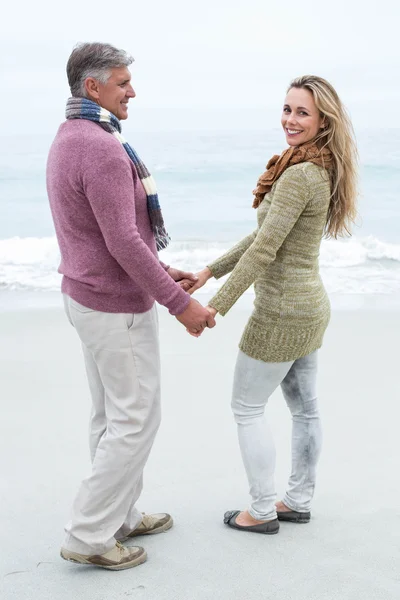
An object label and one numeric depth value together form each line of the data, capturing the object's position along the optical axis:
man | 2.22
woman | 2.44
